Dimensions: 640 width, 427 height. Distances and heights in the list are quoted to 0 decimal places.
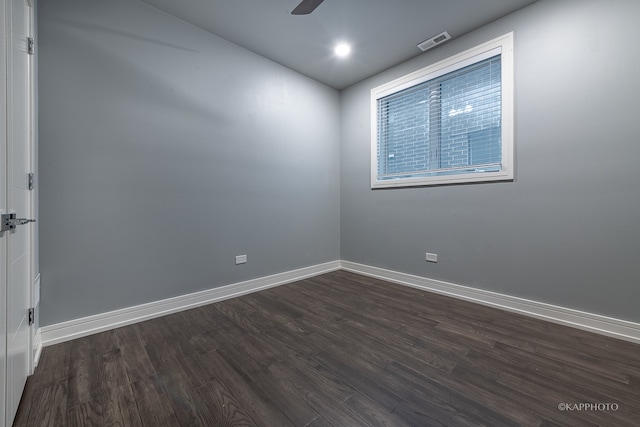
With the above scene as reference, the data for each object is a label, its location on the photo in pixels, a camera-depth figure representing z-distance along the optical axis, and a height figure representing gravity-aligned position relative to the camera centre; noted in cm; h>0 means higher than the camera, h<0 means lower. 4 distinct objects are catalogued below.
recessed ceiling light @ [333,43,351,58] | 290 +199
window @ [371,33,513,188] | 253 +109
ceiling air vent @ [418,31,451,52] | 273 +197
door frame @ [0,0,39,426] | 107 +33
